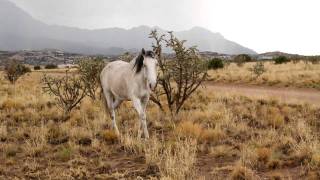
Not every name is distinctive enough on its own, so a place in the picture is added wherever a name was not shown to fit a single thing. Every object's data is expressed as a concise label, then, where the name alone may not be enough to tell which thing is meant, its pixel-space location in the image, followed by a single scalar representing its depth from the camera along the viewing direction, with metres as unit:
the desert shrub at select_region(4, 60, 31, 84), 35.84
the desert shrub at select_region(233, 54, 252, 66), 56.76
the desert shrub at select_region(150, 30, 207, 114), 13.83
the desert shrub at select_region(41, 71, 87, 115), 15.72
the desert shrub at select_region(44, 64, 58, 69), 81.81
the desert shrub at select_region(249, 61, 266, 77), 33.56
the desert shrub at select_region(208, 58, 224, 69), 49.34
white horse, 10.25
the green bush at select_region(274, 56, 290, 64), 52.16
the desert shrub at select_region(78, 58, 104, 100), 20.09
